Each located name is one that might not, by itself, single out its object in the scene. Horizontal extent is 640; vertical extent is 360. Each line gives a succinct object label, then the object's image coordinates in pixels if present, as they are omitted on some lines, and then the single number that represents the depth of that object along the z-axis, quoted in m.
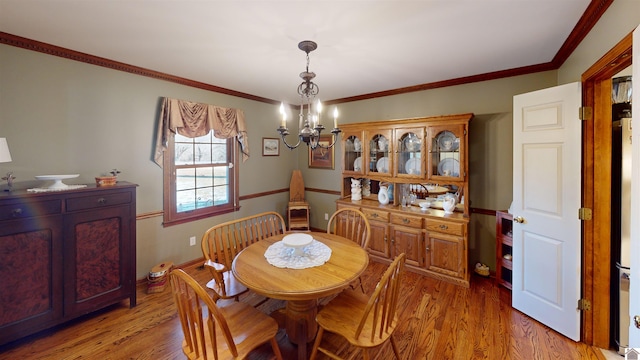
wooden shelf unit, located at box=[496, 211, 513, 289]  2.87
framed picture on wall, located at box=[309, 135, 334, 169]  4.57
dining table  1.63
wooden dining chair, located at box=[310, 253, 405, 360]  1.52
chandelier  2.01
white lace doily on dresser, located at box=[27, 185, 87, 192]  2.10
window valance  3.11
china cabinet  3.02
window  3.28
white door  2.09
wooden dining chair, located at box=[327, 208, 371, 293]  2.51
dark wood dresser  1.96
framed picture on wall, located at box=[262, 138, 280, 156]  4.42
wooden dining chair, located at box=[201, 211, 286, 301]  2.03
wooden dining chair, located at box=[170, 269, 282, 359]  1.30
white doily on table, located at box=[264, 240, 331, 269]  1.94
